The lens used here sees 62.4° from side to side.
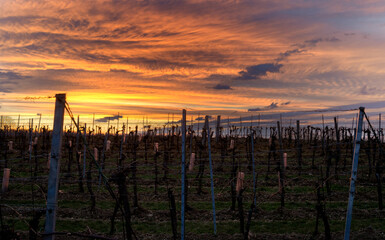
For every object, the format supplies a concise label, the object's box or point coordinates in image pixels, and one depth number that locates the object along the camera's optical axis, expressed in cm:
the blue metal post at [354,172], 576
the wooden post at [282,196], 1069
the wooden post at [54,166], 407
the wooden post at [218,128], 4208
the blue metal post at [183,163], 711
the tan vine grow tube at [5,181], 1360
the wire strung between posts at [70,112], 411
